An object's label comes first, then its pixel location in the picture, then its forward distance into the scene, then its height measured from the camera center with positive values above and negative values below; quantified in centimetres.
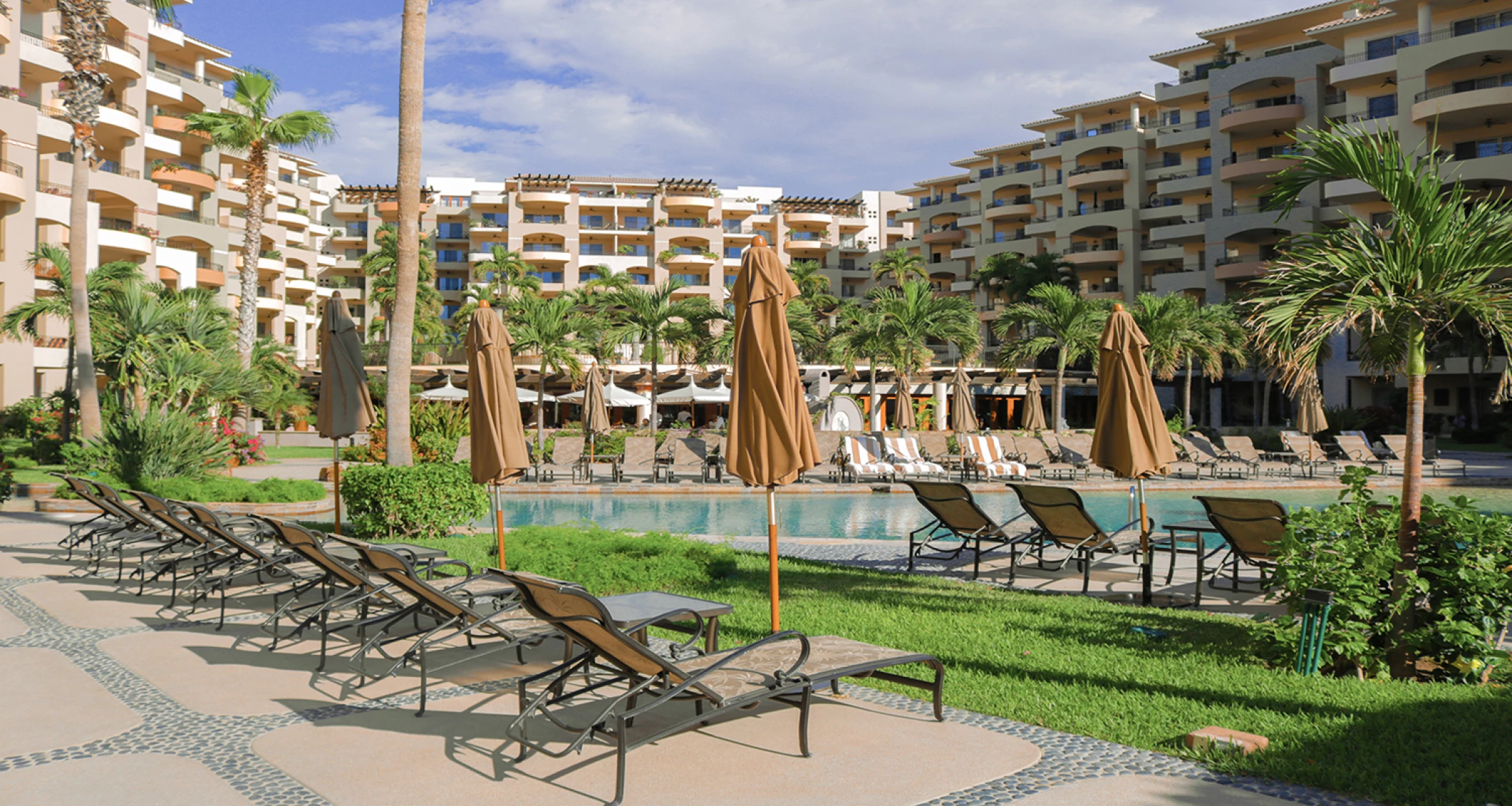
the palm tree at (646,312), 3409 +292
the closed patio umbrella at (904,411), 2561 -29
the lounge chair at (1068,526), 831 -105
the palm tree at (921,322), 3038 +242
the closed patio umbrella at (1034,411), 2861 -25
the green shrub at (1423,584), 513 -92
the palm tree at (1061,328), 3359 +249
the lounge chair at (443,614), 493 -117
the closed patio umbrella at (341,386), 1048 +6
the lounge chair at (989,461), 2119 -129
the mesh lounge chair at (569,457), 2092 -130
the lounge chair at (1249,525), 704 -86
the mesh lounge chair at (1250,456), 2336 -122
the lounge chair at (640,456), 2148 -129
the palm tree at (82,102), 1889 +571
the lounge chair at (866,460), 2078 -128
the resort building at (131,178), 3156 +860
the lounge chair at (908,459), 2092 -127
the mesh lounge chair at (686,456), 2131 -128
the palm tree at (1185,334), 3475 +253
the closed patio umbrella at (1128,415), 817 -10
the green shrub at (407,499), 1059 -113
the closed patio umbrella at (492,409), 770 -12
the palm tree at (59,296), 2628 +251
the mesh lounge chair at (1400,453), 2423 -114
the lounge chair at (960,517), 894 -106
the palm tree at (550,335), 3197 +197
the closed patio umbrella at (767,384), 558 +8
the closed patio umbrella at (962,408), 2316 -19
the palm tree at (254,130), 3198 +845
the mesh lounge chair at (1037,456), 2280 -125
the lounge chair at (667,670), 381 -112
